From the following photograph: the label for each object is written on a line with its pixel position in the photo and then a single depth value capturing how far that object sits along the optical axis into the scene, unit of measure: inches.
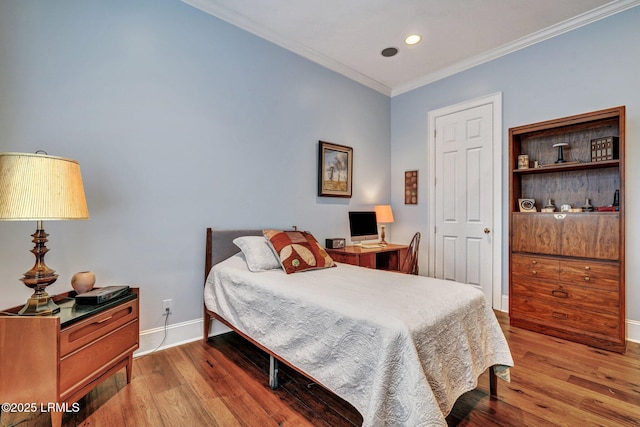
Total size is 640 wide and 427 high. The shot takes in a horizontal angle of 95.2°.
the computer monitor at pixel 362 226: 147.8
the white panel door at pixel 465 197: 133.8
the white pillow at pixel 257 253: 91.3
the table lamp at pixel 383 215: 153.4
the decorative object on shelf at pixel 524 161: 116.6
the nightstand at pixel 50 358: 52.7
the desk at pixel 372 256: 123.5
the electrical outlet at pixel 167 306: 93.5
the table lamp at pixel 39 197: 51.5
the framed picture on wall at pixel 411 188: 160.6
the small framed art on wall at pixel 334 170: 134.8
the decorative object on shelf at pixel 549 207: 111.6
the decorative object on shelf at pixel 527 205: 117.1
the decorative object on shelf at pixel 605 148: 98.2
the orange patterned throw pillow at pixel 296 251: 91.6
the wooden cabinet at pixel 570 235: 93.7
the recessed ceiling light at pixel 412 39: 118.0
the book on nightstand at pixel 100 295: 63.8
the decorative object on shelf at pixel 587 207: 103.4
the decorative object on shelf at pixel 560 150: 109.8
